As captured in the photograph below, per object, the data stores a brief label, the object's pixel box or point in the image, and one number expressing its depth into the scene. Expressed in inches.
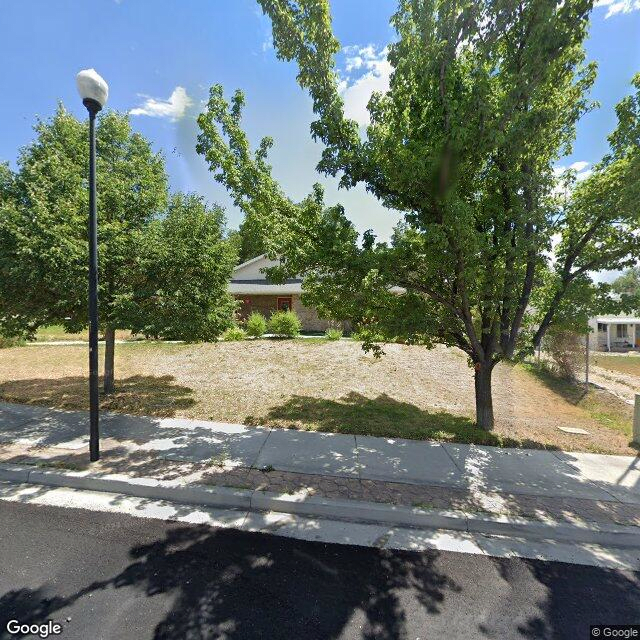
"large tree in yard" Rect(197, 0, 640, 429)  166.6
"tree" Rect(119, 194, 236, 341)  261.4
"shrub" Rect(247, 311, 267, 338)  629.9
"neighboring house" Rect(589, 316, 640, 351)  998.3
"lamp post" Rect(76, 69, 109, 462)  171.9
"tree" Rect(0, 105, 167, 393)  233.9
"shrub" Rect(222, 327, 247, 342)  604.1
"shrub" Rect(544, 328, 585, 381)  457.7
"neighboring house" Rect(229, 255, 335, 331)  819.4
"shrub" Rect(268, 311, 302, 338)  623.5
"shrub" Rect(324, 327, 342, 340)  600.1
